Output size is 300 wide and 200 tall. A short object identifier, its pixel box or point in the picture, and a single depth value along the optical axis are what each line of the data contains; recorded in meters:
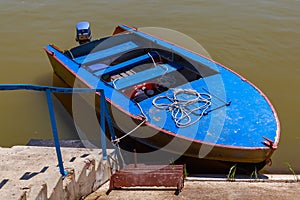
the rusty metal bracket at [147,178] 5.16
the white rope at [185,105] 6.72
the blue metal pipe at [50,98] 3.65
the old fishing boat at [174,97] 6.38
